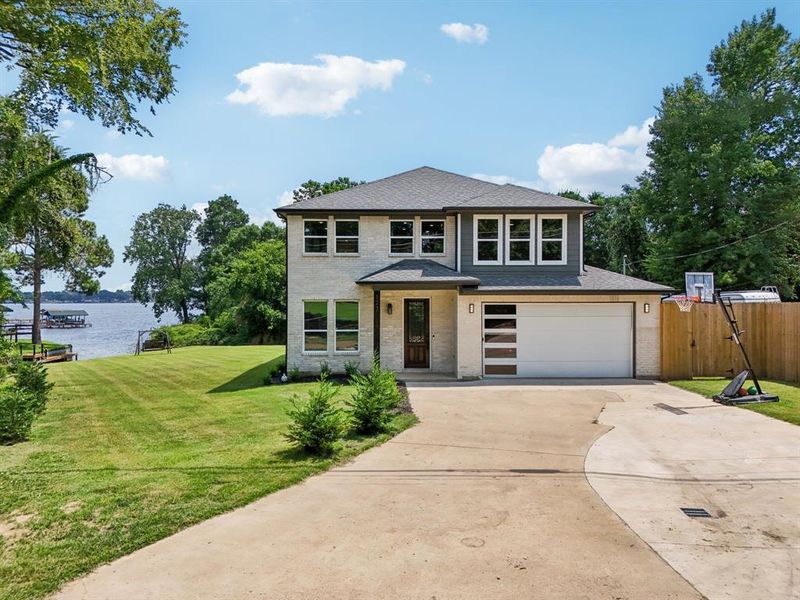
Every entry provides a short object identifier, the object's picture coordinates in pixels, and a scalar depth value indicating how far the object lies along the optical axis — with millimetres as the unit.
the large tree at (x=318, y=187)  42894
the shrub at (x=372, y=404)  8273
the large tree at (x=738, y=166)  26188
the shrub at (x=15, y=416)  8234
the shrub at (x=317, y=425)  7023
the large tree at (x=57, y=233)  11835
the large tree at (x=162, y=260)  55438
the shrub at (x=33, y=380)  10562
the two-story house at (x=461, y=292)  14688
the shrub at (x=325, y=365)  14805
